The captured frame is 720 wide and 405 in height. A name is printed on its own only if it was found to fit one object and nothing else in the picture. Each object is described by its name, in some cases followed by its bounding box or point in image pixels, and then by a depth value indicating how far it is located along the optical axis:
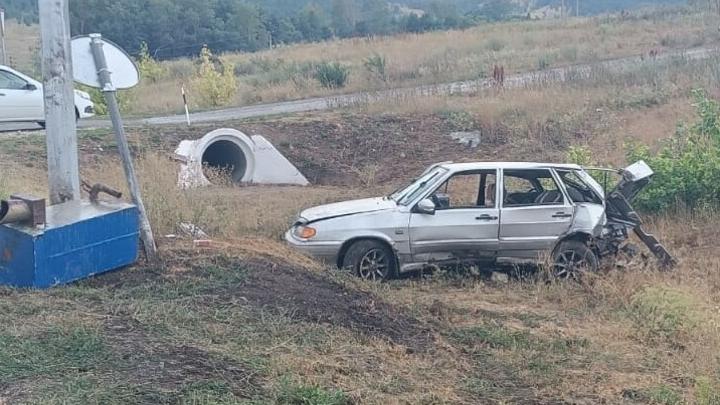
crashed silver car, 10.36
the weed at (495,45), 43.97
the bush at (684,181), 13.27
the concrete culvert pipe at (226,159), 18.83
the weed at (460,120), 21.38
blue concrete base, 6.65
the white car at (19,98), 18.70
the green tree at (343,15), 89.12
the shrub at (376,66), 32.28
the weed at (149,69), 39.34
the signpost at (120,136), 7.34
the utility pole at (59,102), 7.38
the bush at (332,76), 30.44
